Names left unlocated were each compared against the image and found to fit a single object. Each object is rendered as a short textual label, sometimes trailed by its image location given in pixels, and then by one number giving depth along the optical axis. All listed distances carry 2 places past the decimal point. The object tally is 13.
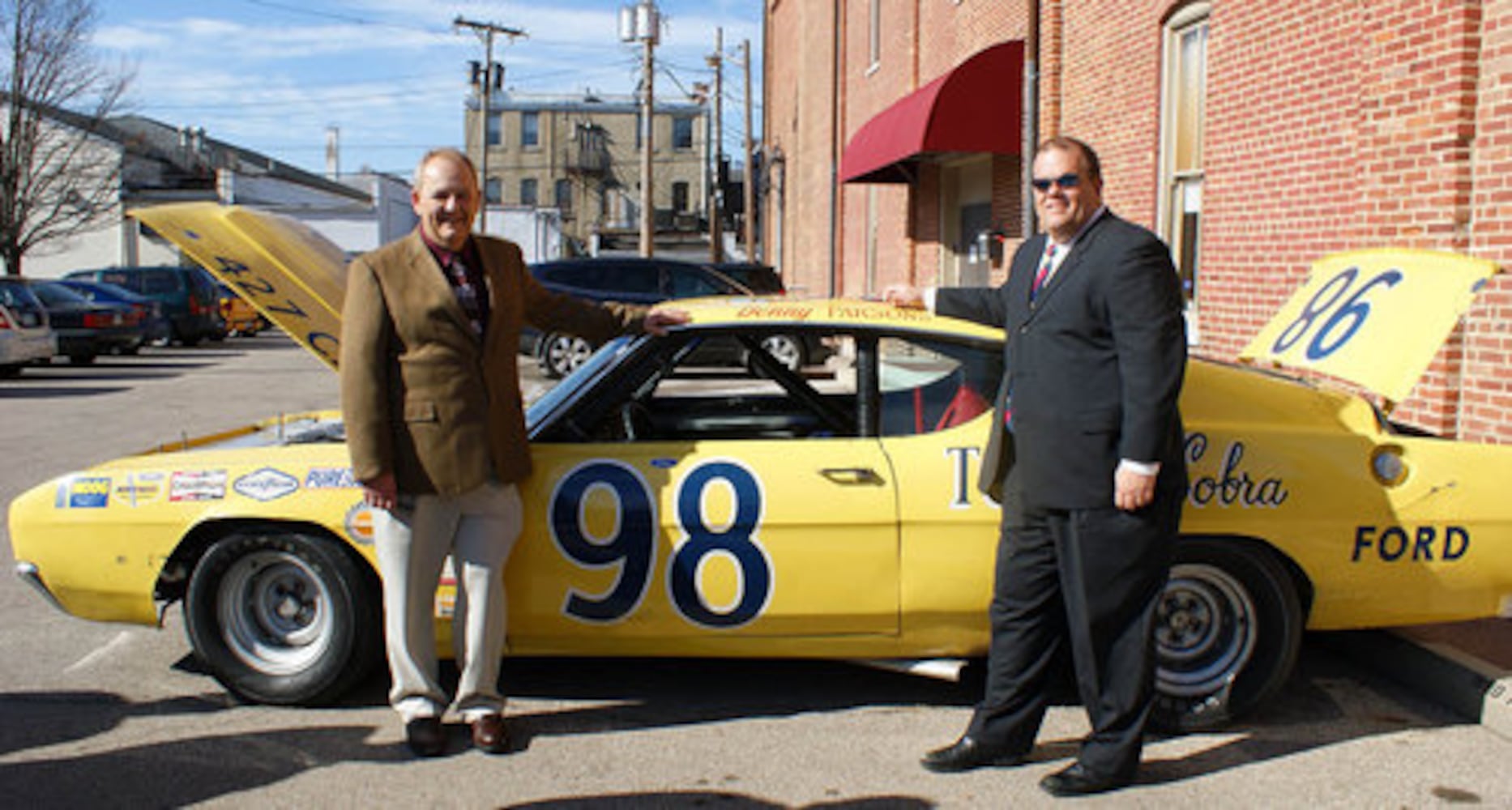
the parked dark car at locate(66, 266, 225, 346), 24.70
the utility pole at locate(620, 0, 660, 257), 35.16
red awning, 13.36
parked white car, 16.64
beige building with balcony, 69.31
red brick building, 6.44
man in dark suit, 3.37
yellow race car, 4.02
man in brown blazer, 3.70
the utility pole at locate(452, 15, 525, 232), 47.78
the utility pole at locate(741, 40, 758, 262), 38.78
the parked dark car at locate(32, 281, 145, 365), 19.28
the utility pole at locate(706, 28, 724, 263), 45.00
